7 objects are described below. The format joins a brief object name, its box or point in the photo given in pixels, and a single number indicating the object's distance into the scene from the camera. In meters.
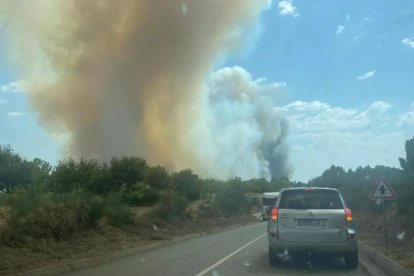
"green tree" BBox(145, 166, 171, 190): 58.33
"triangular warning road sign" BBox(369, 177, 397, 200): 16.58
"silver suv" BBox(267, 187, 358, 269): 12.20
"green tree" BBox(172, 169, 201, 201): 63.58
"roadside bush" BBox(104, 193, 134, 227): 22.02
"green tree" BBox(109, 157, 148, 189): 54.12
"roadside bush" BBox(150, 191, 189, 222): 29.30
